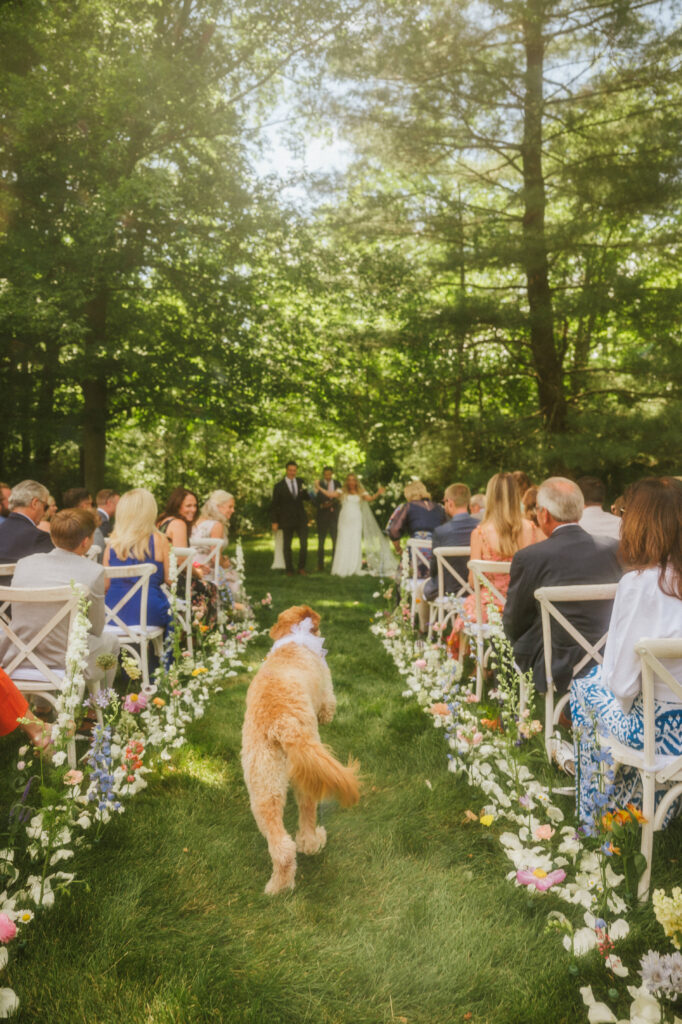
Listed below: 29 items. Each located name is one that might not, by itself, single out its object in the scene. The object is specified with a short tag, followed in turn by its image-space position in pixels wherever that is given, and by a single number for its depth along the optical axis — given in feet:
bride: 44.14
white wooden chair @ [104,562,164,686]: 14.88
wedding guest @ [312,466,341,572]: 46.75
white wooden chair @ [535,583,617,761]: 11.01
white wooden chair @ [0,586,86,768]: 11.34
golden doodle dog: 8.29
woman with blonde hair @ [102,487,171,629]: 16.84
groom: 42.63
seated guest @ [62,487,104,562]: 23.40
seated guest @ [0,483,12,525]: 20.61
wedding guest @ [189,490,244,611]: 23.41
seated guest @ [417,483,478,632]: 20.82
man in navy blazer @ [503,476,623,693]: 12.04
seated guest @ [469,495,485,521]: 25.00
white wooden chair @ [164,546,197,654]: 18.35
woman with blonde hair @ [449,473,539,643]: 16.60
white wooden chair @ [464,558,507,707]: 14.55
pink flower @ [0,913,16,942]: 6.82
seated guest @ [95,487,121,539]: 27.14
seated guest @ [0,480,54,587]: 16.97
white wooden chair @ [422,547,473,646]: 18.22
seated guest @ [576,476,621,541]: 18.45
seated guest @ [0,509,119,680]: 12.57
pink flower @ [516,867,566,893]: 7.82
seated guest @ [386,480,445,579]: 28.81
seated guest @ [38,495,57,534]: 21.54
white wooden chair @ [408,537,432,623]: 23.11
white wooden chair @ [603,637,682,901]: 7.73
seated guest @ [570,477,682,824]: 8.55
